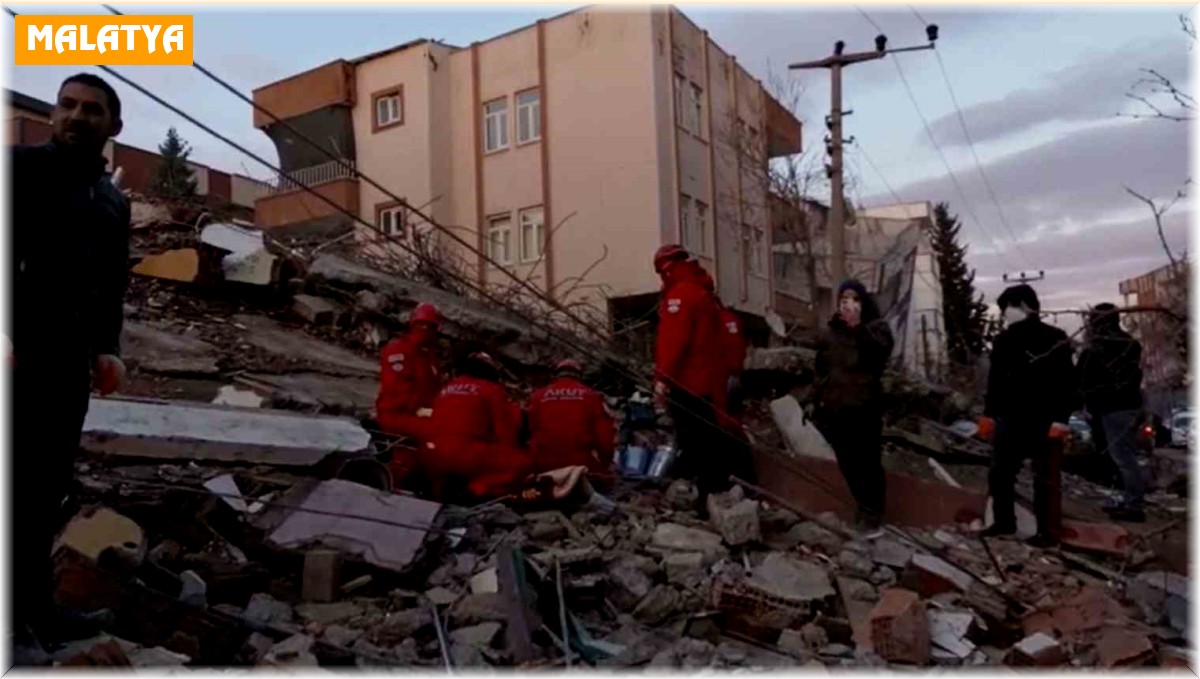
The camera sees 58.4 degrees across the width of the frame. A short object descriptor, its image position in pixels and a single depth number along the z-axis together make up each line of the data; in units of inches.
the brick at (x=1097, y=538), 245.8
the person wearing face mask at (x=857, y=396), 249.3
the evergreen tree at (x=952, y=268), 1825.5
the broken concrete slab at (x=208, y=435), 216.5
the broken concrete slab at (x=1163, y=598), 198.5
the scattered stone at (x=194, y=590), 158.6
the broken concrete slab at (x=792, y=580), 187.9
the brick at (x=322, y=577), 173.6
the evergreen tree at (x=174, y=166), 1114.4
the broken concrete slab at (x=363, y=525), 184.4
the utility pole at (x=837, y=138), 759.7
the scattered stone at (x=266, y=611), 160.2
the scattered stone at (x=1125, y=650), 170.2
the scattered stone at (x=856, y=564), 209.2
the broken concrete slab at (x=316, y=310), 483.8
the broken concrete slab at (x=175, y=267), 474.3
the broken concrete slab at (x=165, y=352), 364.5
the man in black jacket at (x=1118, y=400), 218.7
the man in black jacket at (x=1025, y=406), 240.2
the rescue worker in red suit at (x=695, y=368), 249.1
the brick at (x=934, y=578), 199.2
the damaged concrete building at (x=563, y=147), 850.1
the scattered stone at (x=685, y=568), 194.5
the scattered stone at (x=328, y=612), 165.5
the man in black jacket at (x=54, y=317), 126.8
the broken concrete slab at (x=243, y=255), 486.6
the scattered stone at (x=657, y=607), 179.6
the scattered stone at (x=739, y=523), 215.2
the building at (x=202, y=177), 1307.8
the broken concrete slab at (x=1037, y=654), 170.4
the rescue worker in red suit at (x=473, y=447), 237.0
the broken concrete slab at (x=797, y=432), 323.3
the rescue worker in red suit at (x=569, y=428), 261.7
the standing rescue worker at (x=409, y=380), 262.2
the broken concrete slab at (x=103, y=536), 158.6
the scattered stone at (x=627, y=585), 183.9
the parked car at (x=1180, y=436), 378.5
